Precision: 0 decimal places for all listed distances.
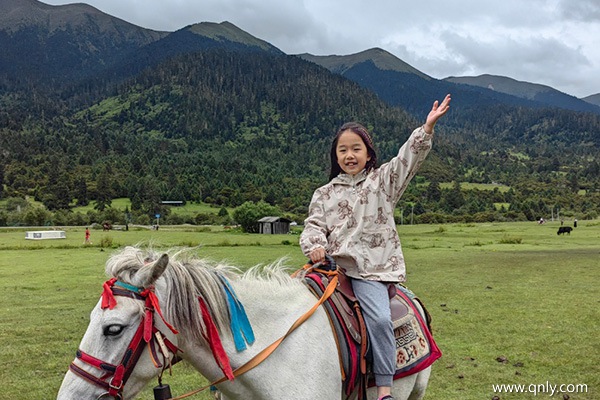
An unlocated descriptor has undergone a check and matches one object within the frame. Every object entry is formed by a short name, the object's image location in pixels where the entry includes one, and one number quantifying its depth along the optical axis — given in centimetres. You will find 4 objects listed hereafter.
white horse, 246
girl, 324
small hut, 5654
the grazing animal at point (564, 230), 4414
